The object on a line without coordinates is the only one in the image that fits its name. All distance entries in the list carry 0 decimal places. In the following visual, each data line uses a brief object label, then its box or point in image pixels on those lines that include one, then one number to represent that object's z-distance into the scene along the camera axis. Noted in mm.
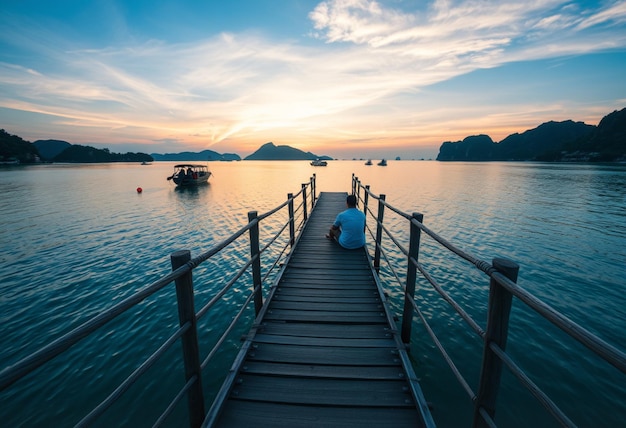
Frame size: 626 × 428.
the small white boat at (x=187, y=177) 41094
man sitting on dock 7592
